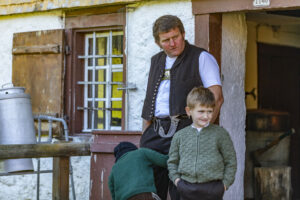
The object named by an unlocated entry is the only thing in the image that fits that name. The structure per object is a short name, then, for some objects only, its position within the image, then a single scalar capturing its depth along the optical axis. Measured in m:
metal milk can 7.61
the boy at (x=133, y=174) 4.63
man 5.18
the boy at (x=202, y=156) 4.66
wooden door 10.19
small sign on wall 6.82
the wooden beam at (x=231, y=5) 6.72
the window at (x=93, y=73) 8.62
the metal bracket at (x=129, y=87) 8.04
